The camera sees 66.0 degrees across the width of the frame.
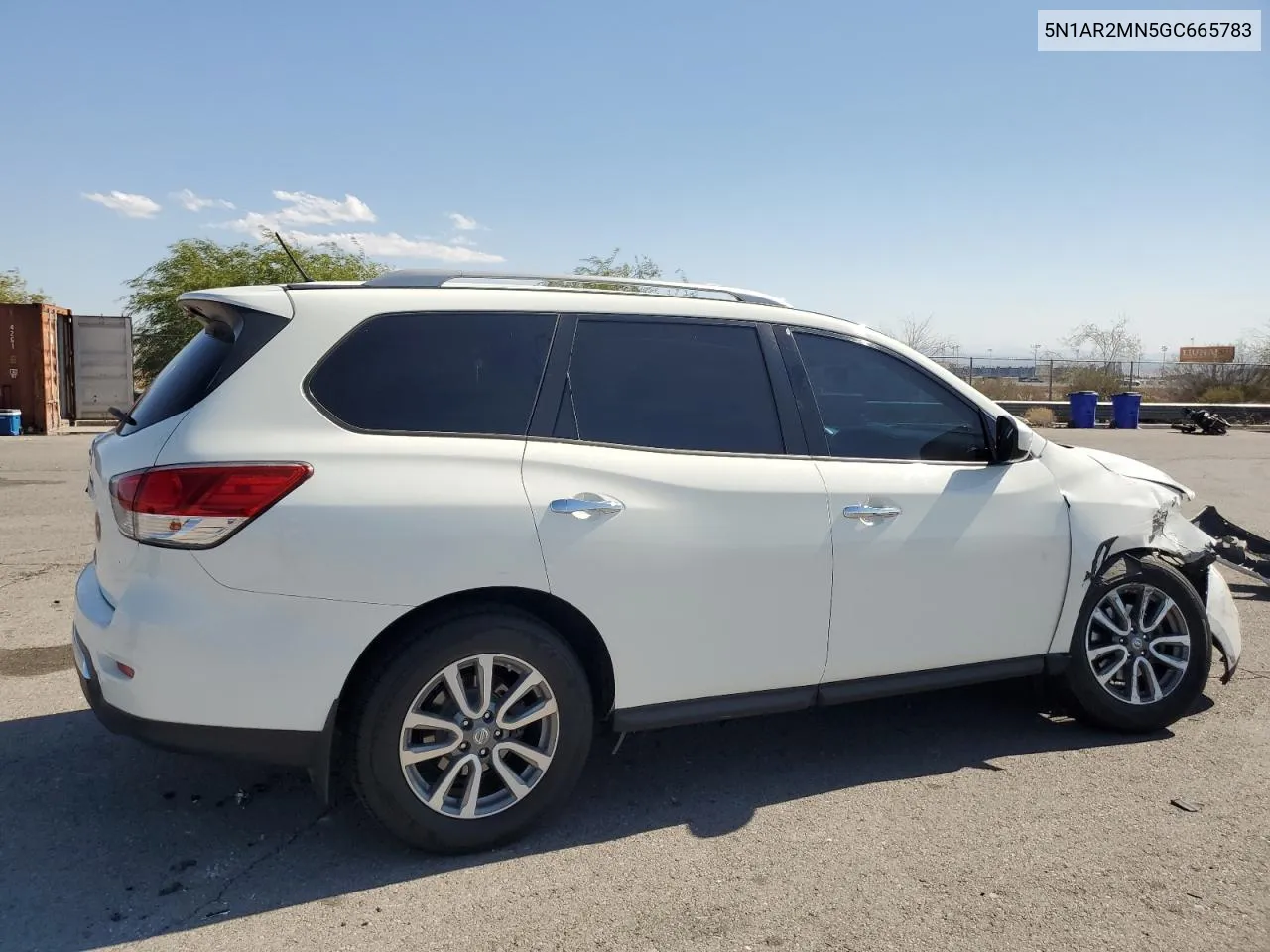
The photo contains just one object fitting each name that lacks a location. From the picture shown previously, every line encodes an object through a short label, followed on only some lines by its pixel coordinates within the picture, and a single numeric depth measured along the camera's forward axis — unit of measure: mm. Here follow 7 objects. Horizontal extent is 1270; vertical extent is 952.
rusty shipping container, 21047
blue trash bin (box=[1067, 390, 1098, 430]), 28047
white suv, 3027
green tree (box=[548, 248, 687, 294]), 27264
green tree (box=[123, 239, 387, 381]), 26016
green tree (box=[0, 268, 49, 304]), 33062
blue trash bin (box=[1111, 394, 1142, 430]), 27859
